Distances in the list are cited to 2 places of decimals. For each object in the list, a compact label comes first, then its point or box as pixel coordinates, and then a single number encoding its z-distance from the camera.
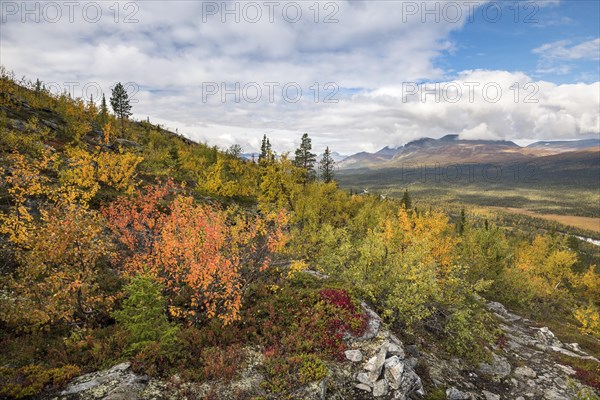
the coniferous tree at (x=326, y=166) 78.50
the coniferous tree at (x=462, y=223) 83.11
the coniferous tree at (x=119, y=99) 69.81
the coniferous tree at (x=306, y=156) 73.12
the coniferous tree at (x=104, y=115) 66.68
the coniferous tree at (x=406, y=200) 83.32
